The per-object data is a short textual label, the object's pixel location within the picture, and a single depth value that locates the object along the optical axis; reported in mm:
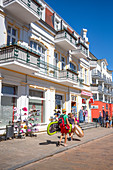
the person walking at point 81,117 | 20375
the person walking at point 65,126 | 9086
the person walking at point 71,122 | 11162
